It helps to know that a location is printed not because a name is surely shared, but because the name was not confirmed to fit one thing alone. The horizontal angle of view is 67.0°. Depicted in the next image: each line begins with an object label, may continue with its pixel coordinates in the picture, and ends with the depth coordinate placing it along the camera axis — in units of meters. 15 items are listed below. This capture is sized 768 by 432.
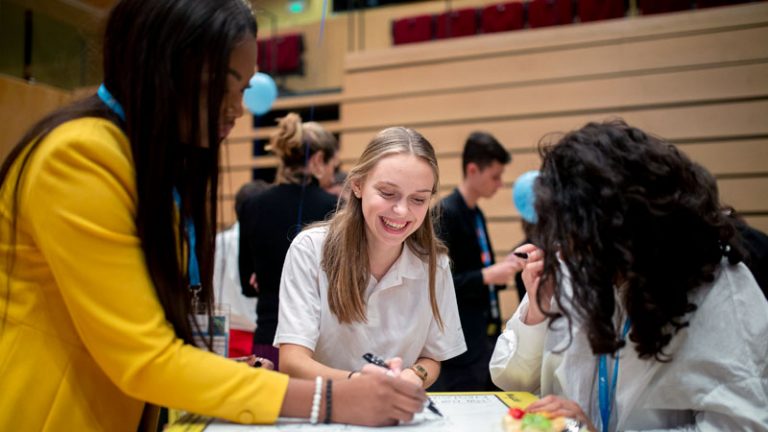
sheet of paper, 0.91
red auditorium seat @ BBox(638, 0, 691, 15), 5.05
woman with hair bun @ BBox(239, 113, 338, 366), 2.00
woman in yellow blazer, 0.83
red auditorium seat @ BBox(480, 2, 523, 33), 5.73
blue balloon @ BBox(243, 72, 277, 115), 3.18
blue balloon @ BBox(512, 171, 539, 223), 2.71
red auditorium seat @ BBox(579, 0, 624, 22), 5.42
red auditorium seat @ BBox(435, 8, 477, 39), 6.01
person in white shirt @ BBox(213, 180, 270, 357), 2.45
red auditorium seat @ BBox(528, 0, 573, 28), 5.60
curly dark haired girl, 0.95
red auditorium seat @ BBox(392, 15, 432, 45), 6.18
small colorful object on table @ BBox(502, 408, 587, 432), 0.93
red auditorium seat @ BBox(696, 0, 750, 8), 4.88
